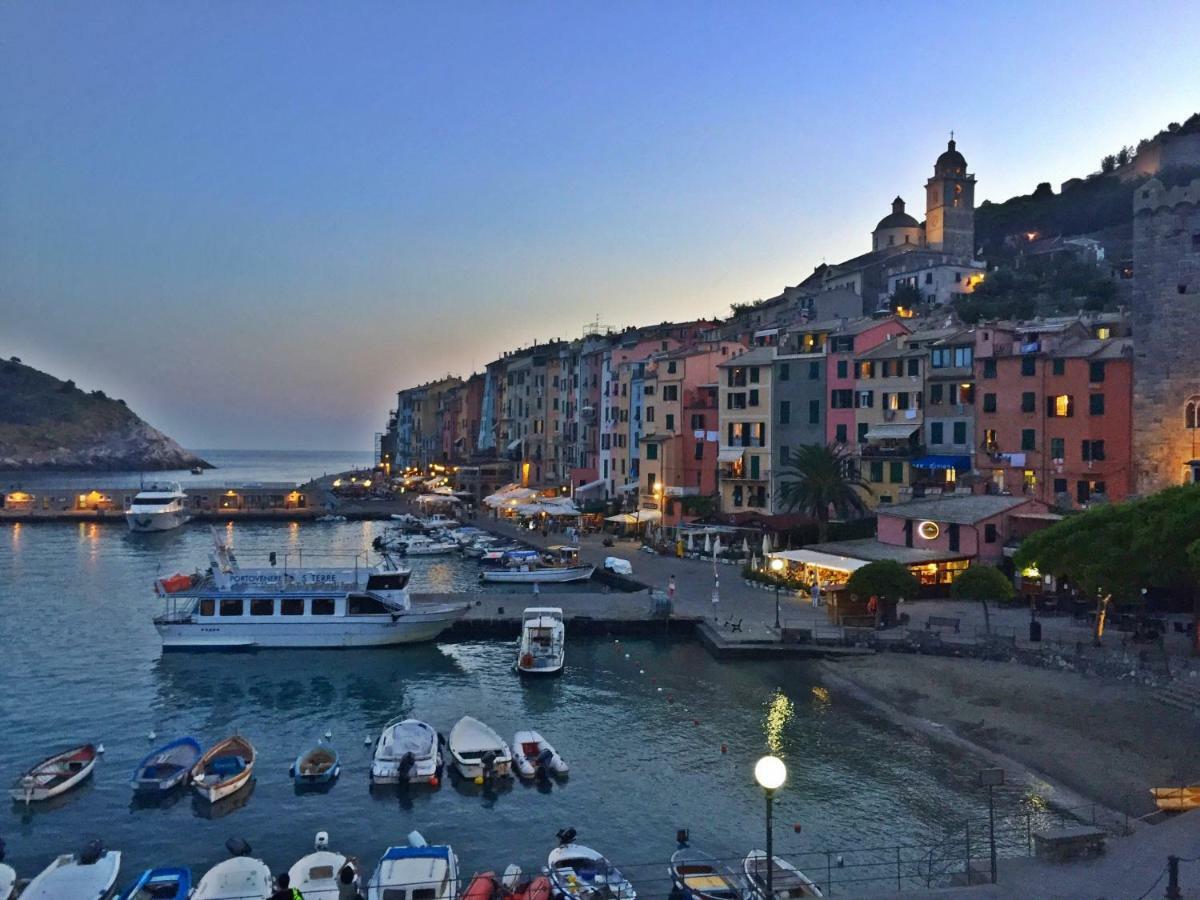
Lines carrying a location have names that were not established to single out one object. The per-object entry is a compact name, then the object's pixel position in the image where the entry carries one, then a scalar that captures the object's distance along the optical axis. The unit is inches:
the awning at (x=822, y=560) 1834.4
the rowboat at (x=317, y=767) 1095.0
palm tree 2290.8
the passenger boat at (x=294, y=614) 1737.2
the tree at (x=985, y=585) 1529.3
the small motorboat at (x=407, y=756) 1092.5
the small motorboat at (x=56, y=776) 1035.9
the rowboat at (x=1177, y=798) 829.2
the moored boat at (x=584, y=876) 800.3
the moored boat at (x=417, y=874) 802.8
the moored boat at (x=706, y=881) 790.5
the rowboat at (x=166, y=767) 1061.1
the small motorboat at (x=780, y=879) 765.3
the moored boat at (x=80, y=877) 801.6
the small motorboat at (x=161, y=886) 806.5
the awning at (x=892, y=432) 2428.6
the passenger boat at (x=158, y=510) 3954.2
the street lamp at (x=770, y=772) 510.6
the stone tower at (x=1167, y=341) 1967.3
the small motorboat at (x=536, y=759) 1115.3
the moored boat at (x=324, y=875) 815.1
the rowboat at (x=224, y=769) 1035.9
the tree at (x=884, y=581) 1593.3
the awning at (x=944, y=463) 2305.6
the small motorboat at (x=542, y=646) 1551.4
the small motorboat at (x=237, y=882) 805.2
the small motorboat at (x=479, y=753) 1107.3
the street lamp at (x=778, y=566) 2090.3
